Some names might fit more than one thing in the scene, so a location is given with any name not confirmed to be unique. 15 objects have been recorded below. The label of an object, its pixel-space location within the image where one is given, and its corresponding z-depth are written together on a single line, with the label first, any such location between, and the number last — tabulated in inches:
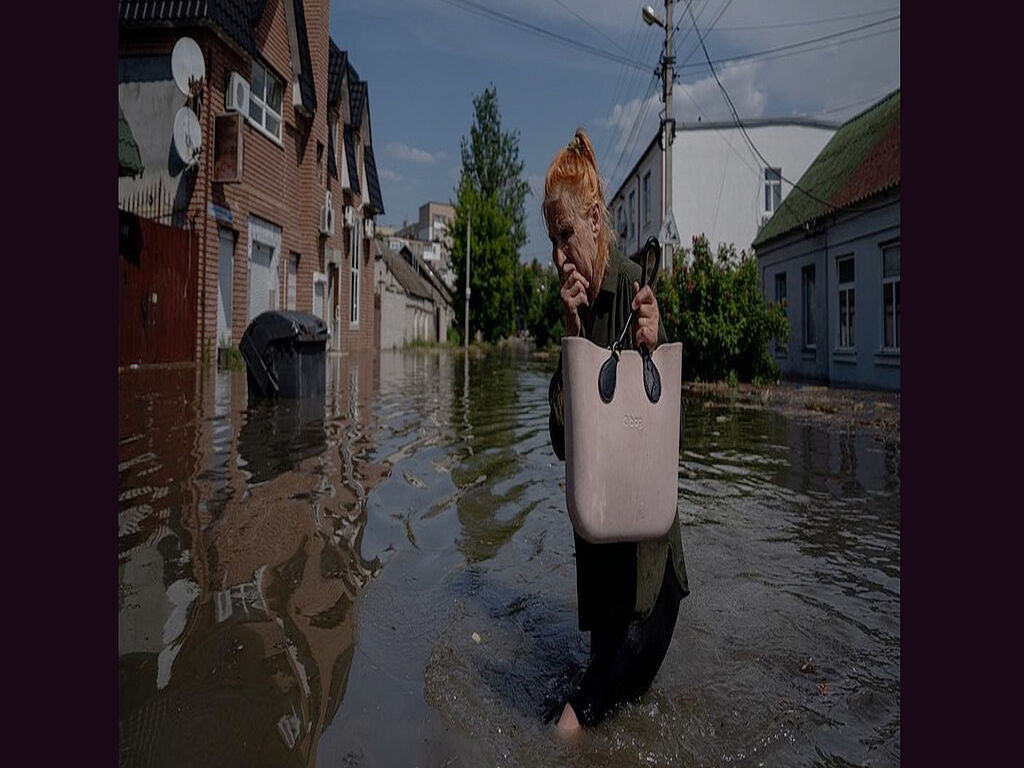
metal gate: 464.4
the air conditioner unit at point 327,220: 816.3
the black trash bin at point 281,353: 360.8
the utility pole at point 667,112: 705.0
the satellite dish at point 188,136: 503.2
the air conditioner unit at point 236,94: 565.9
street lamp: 703.1
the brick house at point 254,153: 524.1
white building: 1071.0
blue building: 575.5
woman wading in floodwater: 83.4
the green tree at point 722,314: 566.3
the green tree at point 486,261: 1648.6
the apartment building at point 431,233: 3073.3
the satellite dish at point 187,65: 495.8
